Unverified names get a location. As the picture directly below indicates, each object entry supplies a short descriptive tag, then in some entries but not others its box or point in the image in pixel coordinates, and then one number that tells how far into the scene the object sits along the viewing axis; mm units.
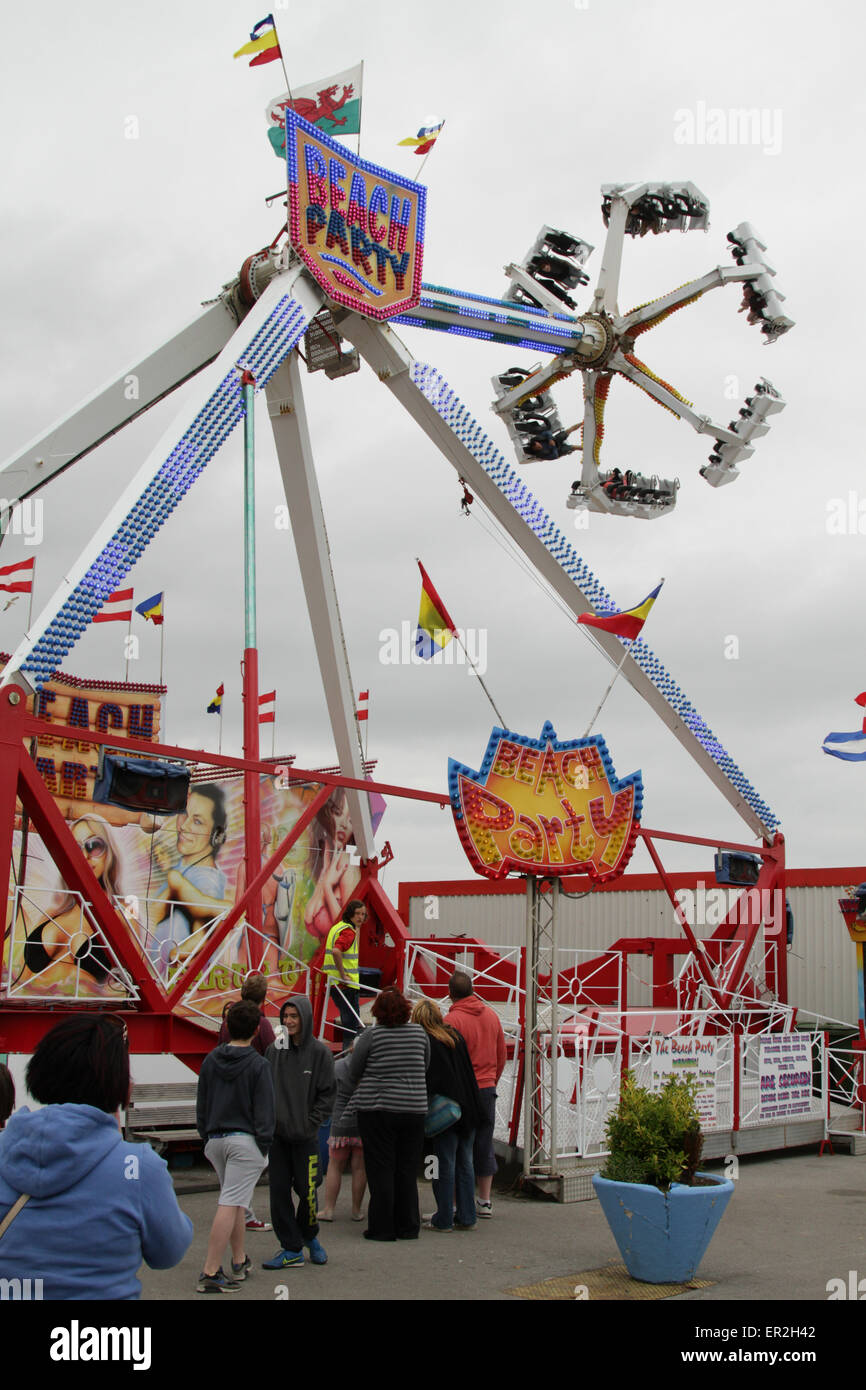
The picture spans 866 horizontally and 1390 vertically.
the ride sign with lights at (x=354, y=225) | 13438
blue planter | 7441
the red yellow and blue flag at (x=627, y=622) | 13828
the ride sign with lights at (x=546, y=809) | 10914
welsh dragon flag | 13906
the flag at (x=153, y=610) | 23391
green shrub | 7531
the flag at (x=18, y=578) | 19578
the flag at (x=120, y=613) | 20531
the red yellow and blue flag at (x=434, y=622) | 13570
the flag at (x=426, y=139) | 14547
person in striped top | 8438
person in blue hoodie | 3289
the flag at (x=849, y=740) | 17031
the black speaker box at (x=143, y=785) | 10398
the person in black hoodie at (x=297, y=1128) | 7730
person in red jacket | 9672
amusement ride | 10836
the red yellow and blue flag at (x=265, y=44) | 13281
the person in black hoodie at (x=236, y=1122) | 7152
